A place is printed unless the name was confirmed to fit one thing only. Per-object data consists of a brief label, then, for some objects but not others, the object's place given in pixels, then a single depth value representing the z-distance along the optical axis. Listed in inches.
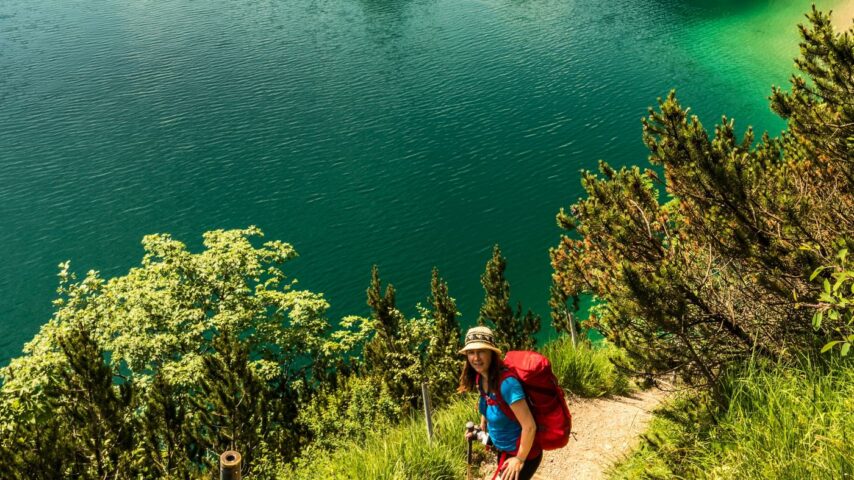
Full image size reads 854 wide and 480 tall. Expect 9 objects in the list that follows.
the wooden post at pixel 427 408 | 278.5
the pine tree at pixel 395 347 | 507.8
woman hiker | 152.6
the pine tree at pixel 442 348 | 502.0
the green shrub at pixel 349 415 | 360.5
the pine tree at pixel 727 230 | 201.0
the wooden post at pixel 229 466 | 143.4
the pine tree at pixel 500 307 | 569.6
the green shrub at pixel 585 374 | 346.9
